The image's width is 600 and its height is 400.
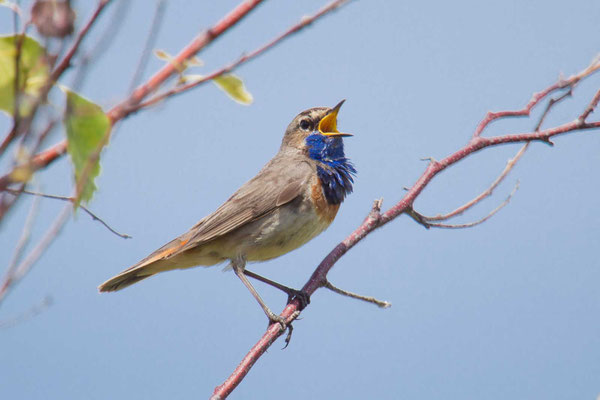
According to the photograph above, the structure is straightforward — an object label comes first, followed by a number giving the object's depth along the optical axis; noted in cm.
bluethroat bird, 1009
